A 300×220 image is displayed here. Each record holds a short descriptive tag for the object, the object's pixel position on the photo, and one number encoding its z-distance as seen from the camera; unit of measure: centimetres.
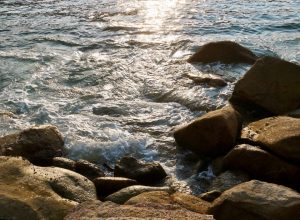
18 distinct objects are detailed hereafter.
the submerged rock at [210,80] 845
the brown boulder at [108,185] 510
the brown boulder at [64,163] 557
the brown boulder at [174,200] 435
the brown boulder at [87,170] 556
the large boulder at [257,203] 388
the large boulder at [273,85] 684
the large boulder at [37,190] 394
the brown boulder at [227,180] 519
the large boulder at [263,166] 530
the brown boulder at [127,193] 467
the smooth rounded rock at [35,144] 593
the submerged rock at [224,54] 971
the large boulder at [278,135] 531
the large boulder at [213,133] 588
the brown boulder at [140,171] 552
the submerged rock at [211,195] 487
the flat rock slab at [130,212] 360
